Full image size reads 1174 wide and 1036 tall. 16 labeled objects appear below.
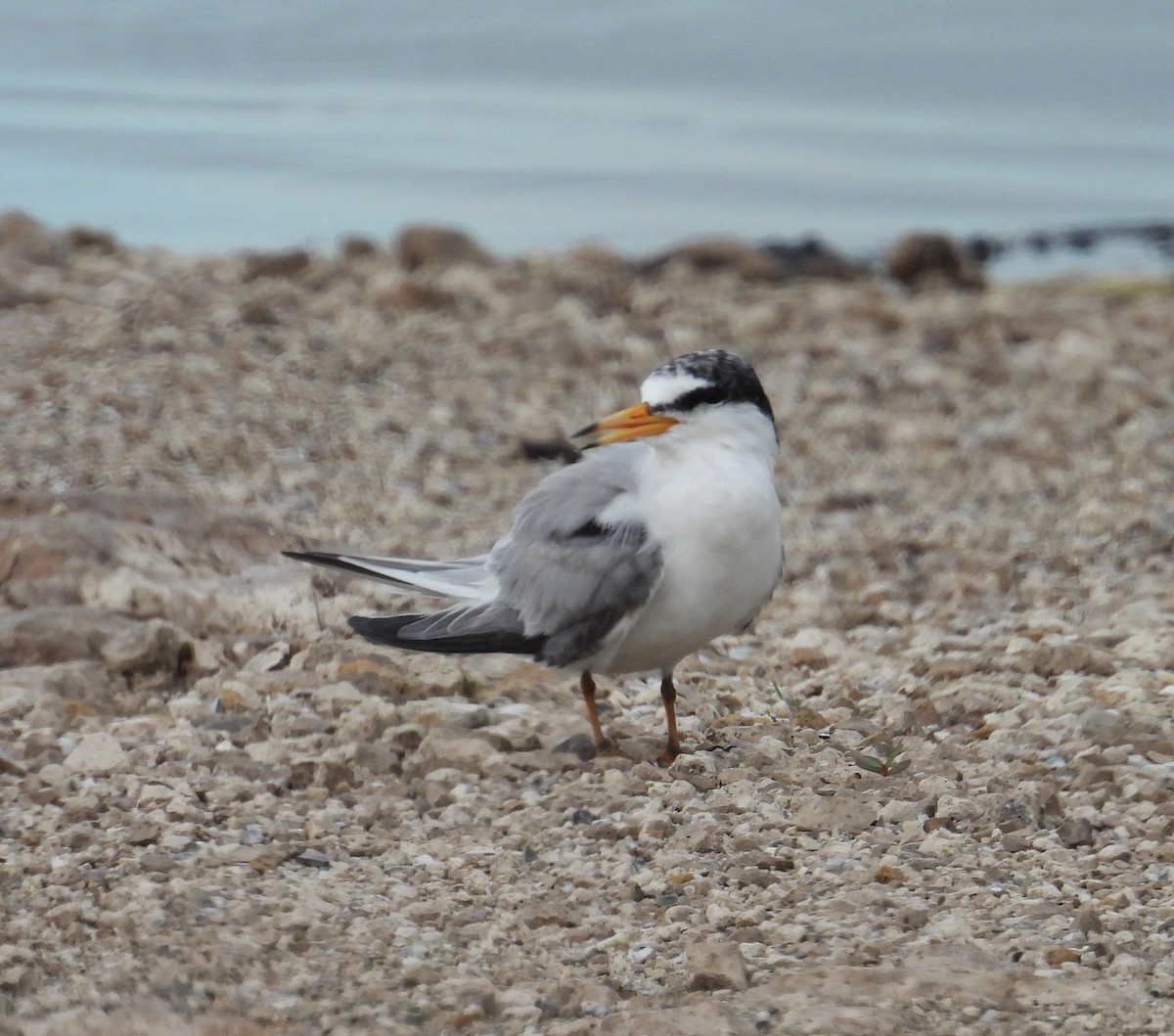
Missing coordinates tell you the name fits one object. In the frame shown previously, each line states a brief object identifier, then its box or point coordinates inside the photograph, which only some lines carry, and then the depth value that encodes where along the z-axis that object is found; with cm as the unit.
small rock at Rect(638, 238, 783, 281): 2481
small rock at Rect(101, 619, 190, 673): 932
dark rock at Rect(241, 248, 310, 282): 2120
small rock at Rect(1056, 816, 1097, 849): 746
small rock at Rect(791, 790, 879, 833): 761
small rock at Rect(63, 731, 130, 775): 804
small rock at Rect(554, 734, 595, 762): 855
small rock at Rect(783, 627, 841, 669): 1028
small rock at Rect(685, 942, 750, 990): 612
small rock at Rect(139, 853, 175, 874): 702
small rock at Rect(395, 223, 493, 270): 2361
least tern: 799
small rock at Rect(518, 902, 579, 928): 675
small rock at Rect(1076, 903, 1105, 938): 656
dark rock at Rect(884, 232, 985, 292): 2506
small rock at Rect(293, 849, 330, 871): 726
